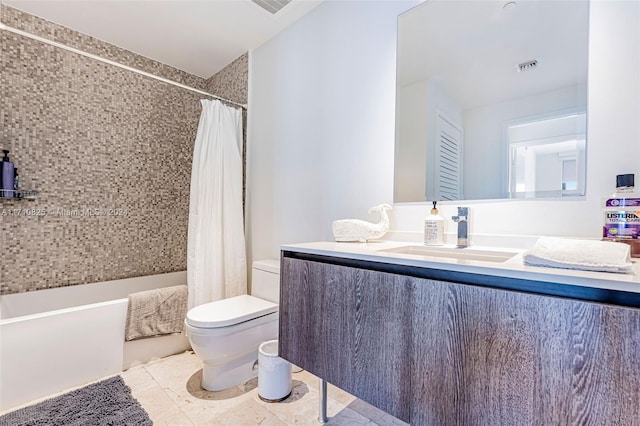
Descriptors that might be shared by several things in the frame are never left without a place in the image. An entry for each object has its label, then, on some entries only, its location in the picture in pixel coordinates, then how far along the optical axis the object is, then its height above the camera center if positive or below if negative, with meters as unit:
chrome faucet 1.23 -0.07
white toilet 1.49 -0.67
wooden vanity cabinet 0.58 -0.35
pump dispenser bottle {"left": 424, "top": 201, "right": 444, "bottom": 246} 1.27 -0.10
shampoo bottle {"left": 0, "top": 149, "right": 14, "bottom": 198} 1.80 +0.17
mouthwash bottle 0.87 -0.01
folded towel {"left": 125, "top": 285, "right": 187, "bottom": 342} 1.79 -0.67
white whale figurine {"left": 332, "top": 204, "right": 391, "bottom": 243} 1.40 -0.10
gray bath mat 1.31 -0.96
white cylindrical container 1.47 -0.85
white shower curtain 2.08 -0.04
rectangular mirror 1.07 +0.46
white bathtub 1.43 -0.75
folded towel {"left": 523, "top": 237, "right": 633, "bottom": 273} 0.64 -0.11
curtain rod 1.54 +0.94
